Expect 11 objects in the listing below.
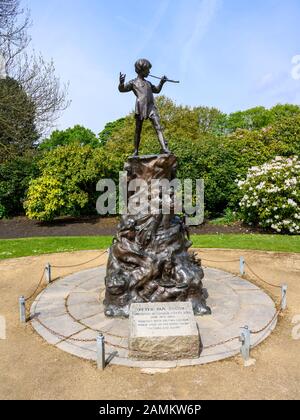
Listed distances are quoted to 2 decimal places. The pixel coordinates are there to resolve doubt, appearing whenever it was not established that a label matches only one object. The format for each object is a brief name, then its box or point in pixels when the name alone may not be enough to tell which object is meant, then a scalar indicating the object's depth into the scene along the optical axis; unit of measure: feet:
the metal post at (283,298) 27.78
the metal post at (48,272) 34.06
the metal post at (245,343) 20.71
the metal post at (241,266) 35.91
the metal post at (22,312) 26.36
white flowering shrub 54.85
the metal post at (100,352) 19.85
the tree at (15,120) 70.07
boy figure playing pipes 29.66
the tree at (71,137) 152.97
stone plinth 20.77
